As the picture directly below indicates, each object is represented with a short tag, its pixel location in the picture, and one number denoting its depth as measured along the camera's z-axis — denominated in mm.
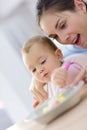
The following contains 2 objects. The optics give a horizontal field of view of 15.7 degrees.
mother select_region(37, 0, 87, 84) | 1080
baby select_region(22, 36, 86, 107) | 1018
